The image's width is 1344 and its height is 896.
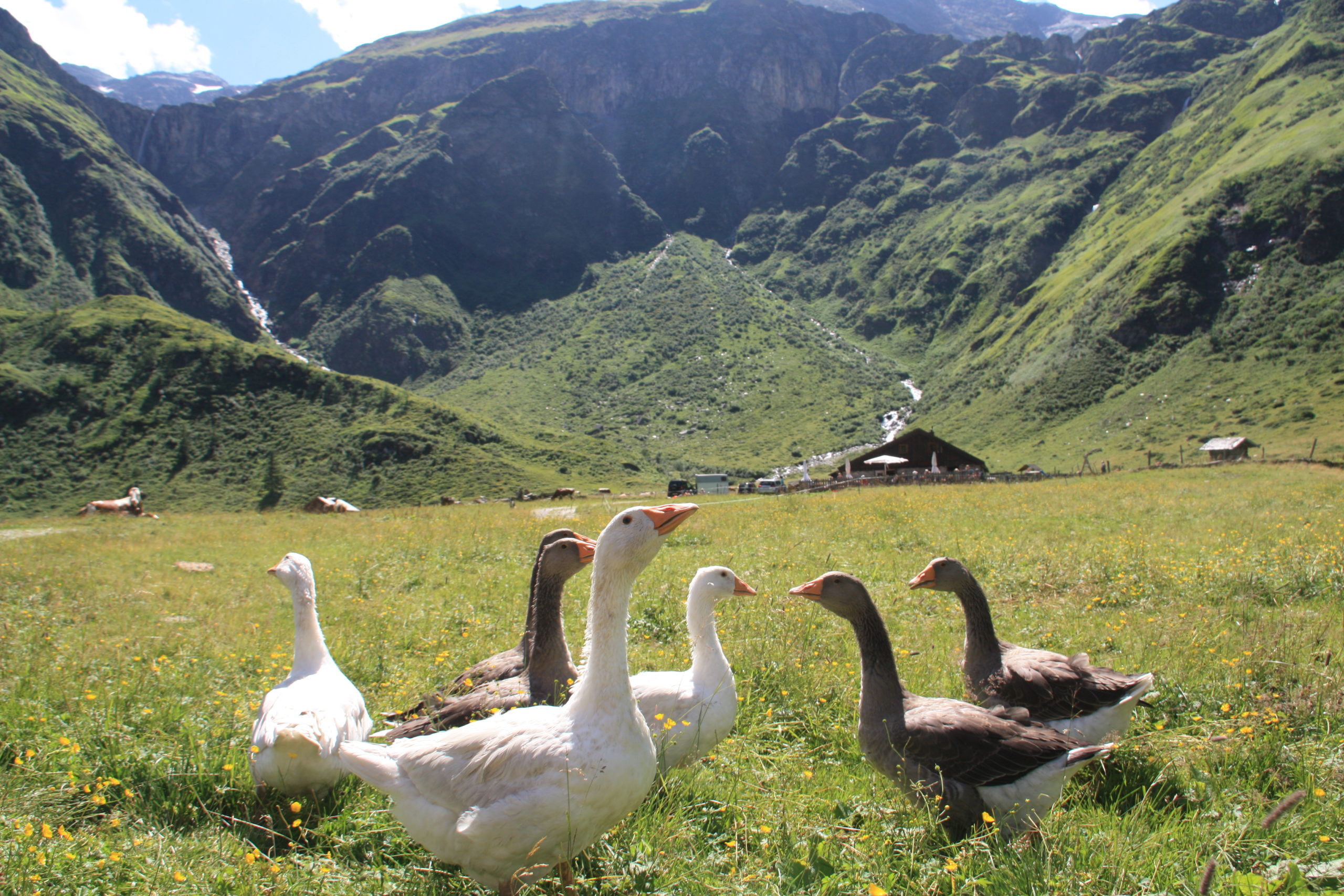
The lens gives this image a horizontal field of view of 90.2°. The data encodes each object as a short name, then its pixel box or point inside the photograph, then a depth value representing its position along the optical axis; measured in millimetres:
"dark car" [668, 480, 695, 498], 54681
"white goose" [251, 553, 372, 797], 4090
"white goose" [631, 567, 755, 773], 4613
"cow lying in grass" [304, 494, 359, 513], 39297
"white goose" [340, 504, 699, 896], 3217
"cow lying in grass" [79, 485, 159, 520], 34250
